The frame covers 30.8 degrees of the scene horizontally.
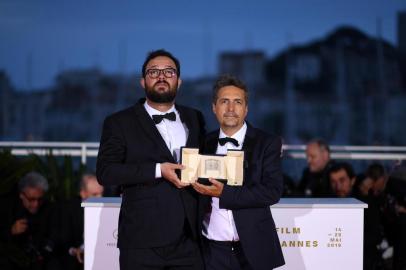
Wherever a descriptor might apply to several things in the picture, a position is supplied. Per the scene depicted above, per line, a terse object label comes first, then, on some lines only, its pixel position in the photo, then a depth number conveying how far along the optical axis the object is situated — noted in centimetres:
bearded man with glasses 409
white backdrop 520
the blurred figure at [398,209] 690
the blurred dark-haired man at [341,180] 694
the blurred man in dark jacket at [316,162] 786
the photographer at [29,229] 682
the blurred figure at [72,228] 677
